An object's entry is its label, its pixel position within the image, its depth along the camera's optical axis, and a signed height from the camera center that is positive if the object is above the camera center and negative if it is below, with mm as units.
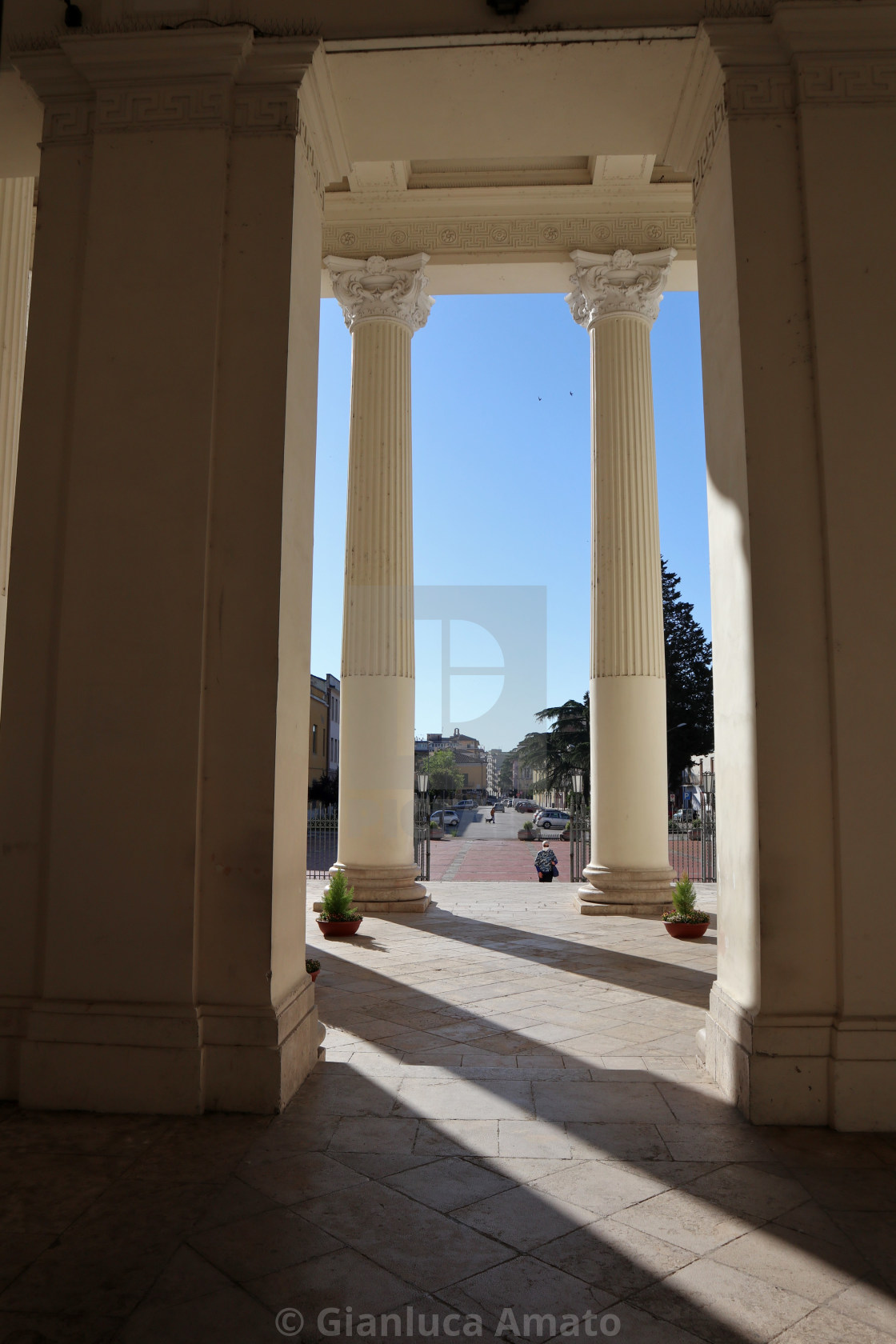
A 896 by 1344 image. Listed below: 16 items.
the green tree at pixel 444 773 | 163125 +769
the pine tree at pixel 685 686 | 71875 +7835
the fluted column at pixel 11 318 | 9695 +5105
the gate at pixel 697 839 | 28942 -2255
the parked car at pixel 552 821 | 71000 -3466
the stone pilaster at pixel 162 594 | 6875 +1481
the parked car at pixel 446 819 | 81462 -4124
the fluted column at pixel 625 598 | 19297 +3993
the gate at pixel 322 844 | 33438 -2644
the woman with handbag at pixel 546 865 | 31641 -3114
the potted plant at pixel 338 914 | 16000 -2496
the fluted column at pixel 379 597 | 19516 +4030
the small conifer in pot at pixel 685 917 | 16031 -2507
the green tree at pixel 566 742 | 83938 +3568
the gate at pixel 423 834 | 26531 -1773
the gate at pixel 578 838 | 28391 -1935
